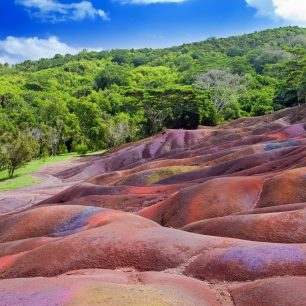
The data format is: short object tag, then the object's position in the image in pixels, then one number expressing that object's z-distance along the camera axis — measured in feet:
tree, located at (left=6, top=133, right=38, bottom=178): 160.43
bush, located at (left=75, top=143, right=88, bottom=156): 215.21
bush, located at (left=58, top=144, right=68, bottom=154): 244.94
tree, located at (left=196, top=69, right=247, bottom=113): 234.47
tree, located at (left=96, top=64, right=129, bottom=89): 386.32
